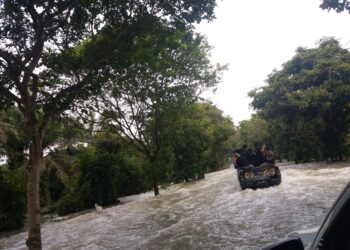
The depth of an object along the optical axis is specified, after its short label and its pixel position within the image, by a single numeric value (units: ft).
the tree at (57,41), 30.91
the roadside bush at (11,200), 67.97
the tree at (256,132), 178.83
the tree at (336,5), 27.43
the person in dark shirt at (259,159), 60.59
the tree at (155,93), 72.74
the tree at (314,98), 84.89
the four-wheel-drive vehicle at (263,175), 56.39
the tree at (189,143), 86.75
